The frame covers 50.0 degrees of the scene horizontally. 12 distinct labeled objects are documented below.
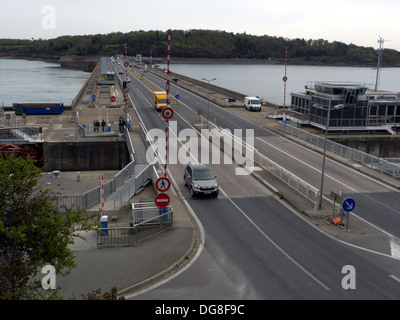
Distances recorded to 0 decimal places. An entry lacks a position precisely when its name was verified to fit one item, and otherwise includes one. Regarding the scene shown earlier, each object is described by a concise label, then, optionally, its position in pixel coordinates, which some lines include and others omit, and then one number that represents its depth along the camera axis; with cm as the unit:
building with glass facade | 4694
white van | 6385
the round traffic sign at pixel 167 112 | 2034
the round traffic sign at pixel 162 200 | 1973
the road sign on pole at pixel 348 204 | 2005
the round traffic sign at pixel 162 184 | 1966
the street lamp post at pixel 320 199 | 2320
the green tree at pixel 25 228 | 1056
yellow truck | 5812
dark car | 2505
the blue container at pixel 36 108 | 5656
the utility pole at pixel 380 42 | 6182
